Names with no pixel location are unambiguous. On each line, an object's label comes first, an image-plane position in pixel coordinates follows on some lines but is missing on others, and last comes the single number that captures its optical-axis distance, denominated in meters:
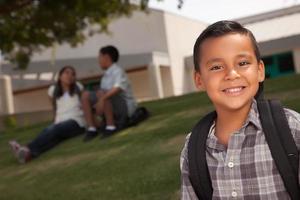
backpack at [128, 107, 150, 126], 7.63
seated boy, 7.22
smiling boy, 2.04
